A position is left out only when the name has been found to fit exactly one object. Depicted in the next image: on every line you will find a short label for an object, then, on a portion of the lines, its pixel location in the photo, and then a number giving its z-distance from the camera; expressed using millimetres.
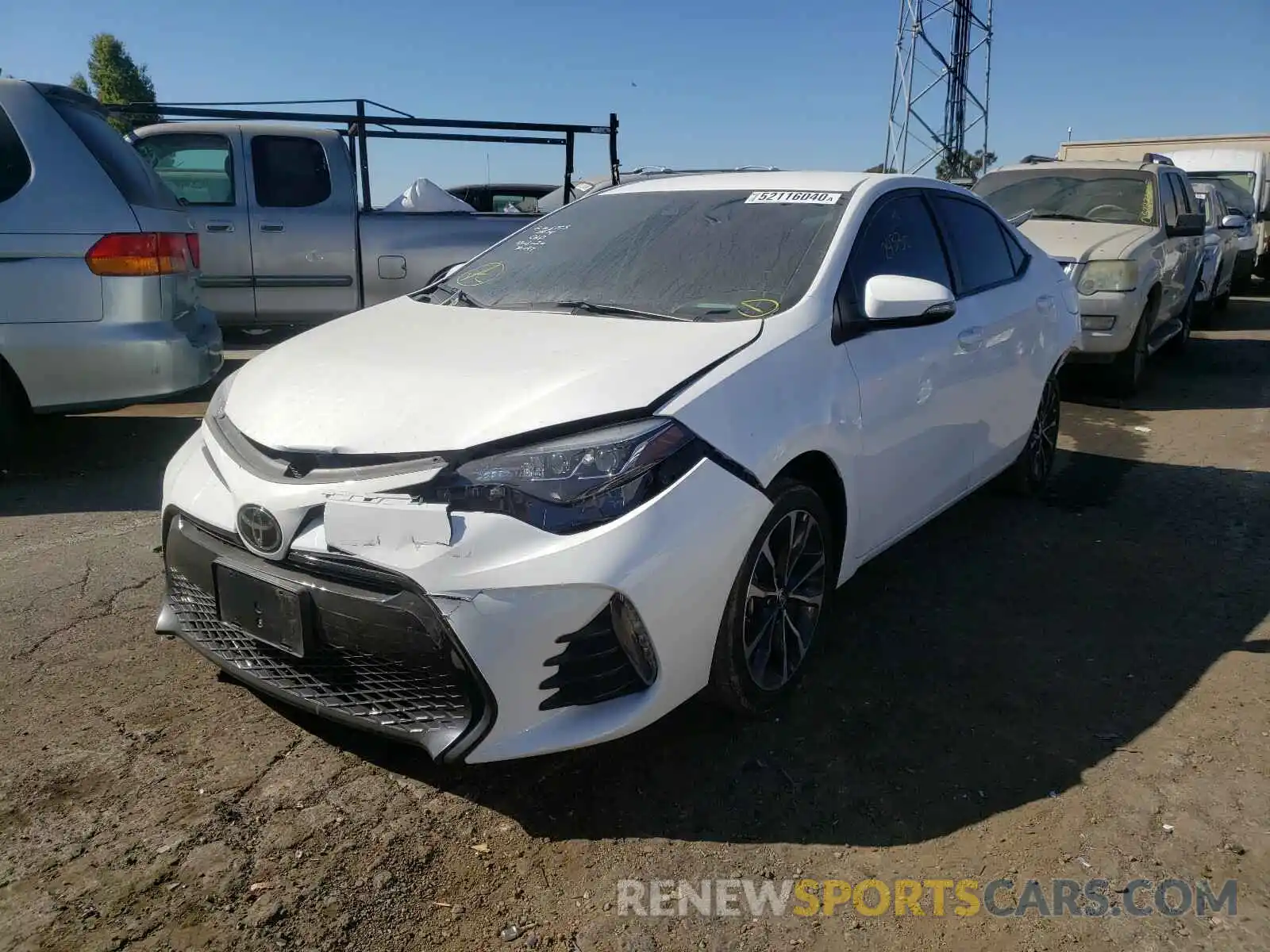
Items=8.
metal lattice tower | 22828
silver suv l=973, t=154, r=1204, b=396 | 7500
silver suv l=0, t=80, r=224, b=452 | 4664
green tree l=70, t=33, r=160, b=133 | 50156
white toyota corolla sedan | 2293
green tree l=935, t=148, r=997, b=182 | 22531
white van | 15924
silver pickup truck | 7484
